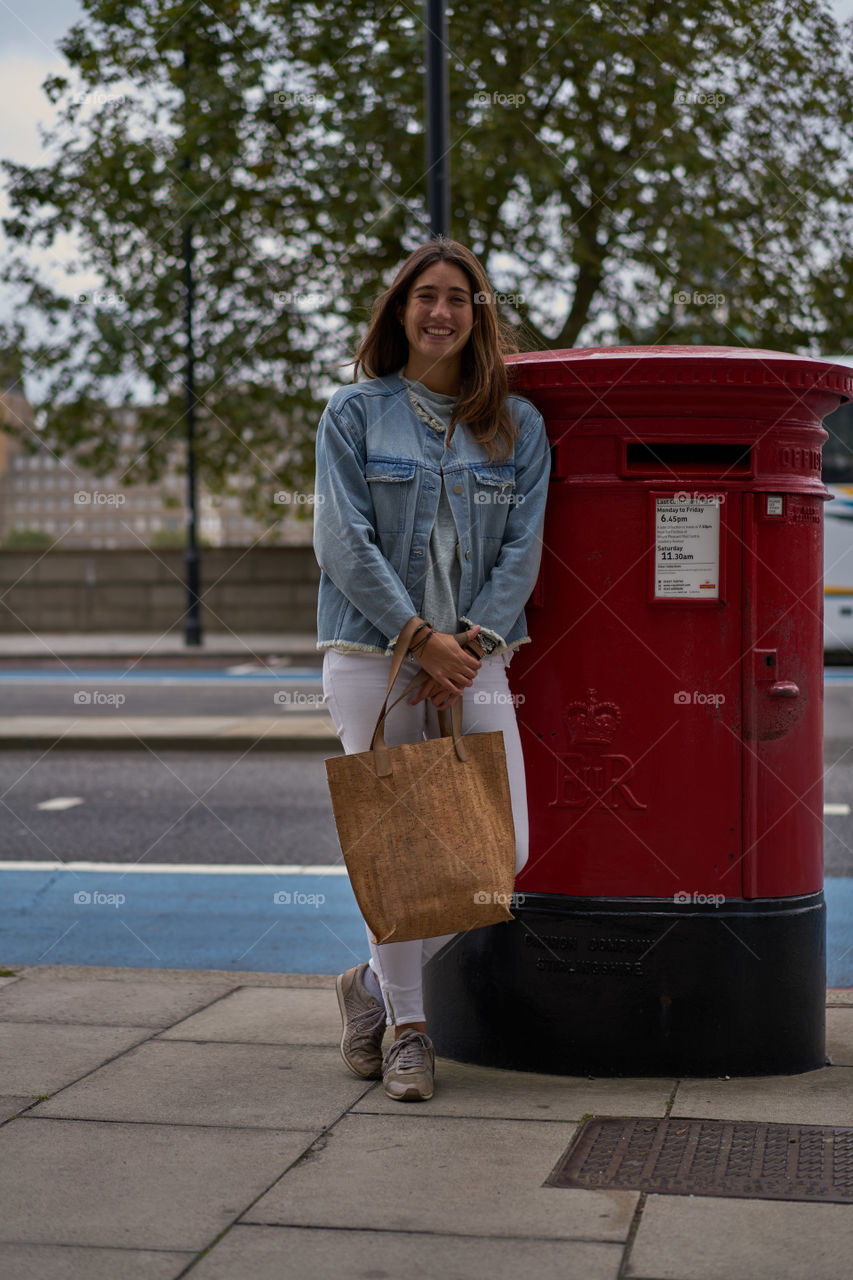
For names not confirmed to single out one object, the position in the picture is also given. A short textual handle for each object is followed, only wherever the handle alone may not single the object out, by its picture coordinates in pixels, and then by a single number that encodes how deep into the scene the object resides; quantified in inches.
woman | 133.6
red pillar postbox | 141.6
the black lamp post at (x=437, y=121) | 385.4
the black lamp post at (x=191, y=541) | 794.8
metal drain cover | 113.9
